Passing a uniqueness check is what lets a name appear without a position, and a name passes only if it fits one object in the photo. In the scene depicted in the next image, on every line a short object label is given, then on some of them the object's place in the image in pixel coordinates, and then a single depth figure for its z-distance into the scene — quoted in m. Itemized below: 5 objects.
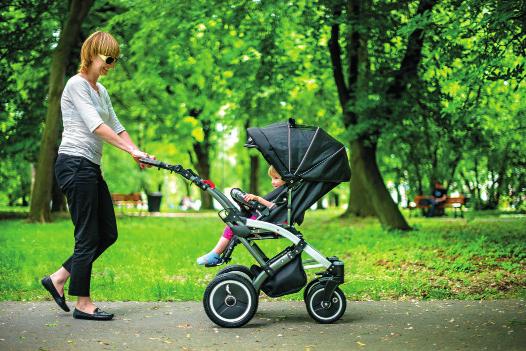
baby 6.25
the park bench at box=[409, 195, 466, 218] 25.95
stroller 6.04
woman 6.25
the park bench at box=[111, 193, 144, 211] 29.91
